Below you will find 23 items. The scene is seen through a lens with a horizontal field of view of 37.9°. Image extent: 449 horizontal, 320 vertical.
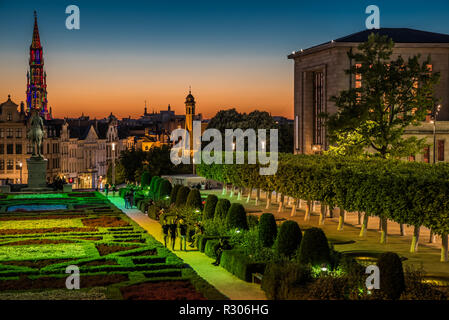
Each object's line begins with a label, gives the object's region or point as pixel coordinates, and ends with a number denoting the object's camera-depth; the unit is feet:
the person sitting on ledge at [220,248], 81.10
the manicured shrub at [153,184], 166.09
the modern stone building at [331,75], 239.30
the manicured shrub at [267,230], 82.69
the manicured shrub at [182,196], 128.88
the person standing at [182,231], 95.12
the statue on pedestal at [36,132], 196.85
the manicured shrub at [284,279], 59.52
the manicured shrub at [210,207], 108.47
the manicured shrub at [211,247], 84.41
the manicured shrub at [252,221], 96.07
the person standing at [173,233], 92.22
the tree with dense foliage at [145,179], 194.59
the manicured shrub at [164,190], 152.15
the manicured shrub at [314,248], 67.51
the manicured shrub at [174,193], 137.18
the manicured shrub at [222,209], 103.19
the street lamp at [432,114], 230.07
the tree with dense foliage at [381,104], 155.33
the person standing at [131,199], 154.61
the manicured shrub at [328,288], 56.24
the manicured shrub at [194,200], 120.48
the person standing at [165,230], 94.58
